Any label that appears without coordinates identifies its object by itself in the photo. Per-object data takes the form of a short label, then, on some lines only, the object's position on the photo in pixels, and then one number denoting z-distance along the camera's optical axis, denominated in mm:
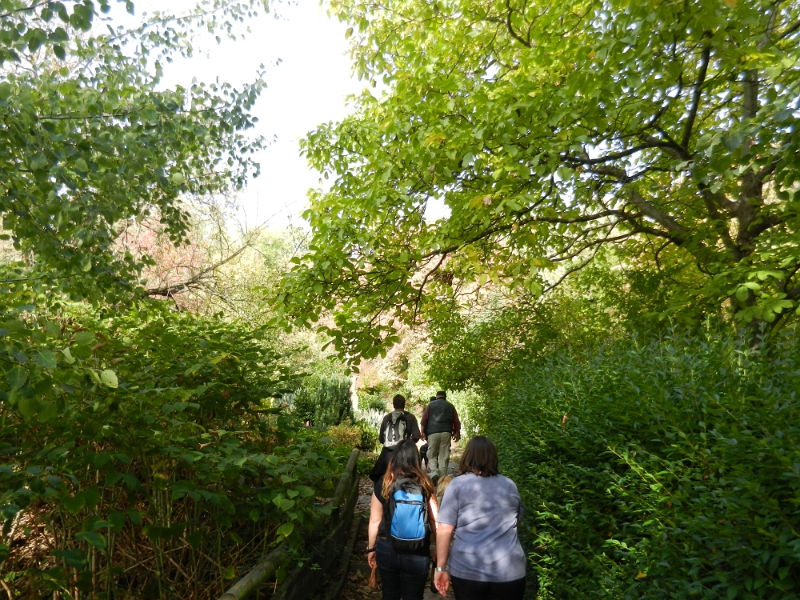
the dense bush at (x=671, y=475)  2258
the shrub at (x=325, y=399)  17797
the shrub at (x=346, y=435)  15795
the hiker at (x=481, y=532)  3912
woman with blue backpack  4344
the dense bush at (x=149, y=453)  2590
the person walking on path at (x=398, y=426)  9922
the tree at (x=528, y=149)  5227
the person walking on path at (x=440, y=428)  11625
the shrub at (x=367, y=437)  16891
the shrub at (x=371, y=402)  24938
